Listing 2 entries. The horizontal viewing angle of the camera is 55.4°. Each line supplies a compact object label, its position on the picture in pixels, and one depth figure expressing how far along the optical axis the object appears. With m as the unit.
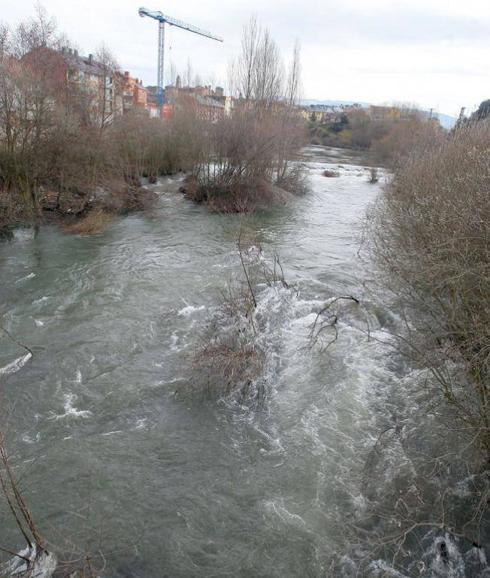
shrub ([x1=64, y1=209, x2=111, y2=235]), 17.86
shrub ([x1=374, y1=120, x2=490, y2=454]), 5.80
